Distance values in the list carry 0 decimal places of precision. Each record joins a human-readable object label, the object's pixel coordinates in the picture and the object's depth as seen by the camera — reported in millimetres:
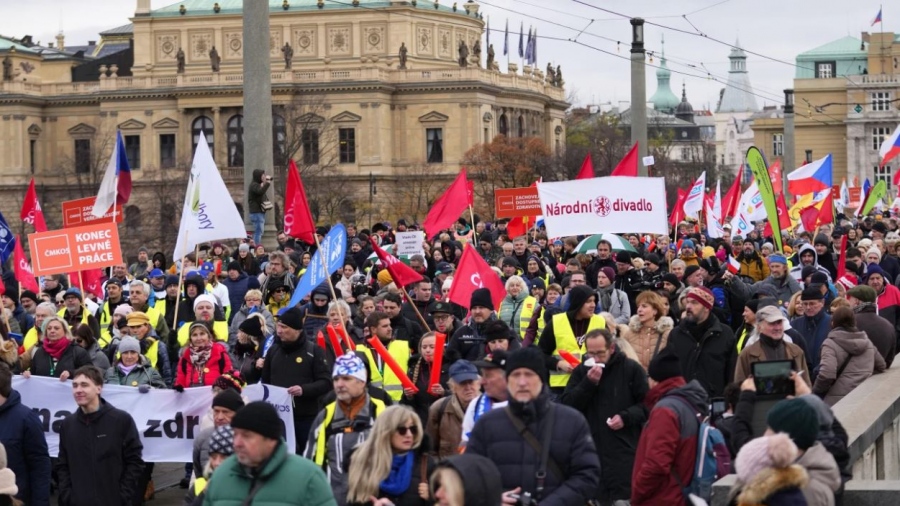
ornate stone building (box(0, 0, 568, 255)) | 102688
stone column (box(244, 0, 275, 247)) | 25562
